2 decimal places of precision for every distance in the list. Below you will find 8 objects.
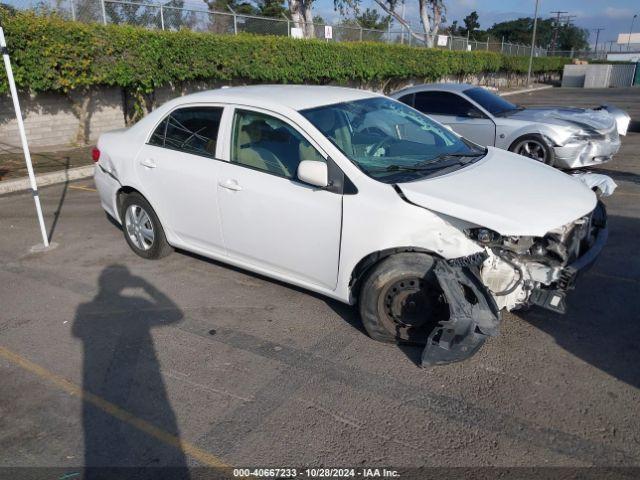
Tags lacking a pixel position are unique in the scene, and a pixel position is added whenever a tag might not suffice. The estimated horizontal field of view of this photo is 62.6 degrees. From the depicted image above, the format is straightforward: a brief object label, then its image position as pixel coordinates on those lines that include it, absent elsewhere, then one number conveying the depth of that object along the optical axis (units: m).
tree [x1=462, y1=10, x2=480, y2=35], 96.31
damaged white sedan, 3.43
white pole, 5.18
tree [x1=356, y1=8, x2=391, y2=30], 55.19
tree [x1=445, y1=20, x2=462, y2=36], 82.66
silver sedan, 8.46
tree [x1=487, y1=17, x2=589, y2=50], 99.75
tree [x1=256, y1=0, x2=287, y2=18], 49.03
